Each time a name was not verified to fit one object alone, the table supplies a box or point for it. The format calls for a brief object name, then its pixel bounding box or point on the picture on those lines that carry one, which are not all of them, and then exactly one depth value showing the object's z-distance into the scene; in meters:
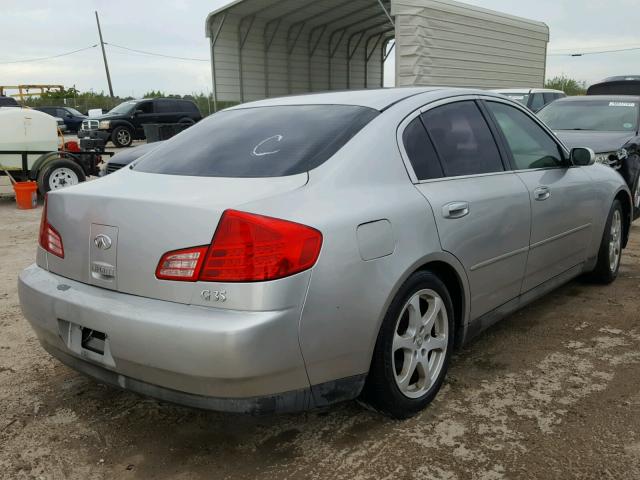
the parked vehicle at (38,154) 9.41
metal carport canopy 15.79
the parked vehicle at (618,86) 14.77
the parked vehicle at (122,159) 7.87
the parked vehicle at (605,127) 6.95
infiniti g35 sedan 2.16
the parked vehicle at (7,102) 24.62
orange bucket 9.09
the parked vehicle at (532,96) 12.97
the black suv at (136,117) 21.44
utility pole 43.44
